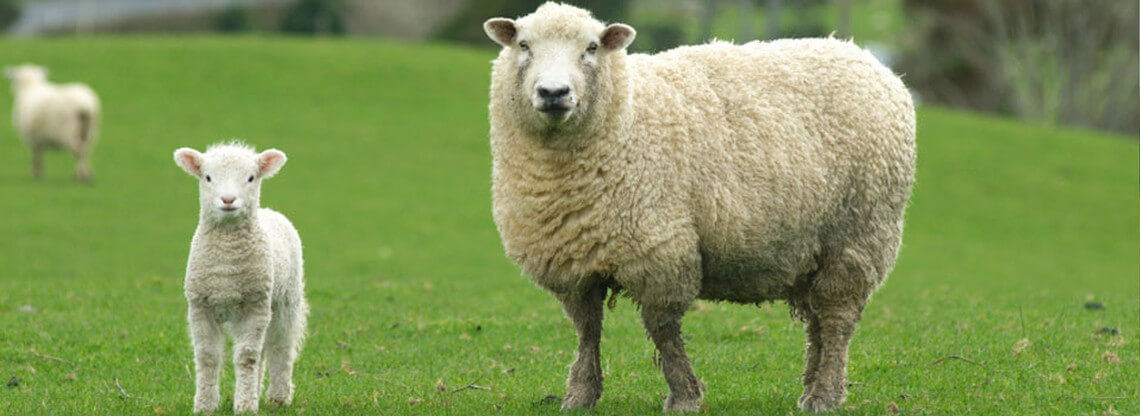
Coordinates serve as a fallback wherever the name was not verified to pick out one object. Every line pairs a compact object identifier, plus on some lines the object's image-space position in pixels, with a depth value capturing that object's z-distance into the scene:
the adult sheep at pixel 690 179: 15.41
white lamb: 15.43
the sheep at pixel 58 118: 50.91
